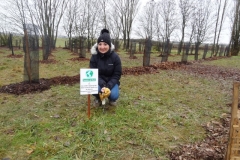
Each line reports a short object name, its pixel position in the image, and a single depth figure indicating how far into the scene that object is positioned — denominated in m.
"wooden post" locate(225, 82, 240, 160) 1.84
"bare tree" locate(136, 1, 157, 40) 32.69
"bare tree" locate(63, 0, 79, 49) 28.04
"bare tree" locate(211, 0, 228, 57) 28.11
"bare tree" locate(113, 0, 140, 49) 31.22
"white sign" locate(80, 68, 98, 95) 2.89
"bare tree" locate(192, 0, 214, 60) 26.64
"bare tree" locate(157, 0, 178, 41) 29.52
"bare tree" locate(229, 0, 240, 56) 24.48
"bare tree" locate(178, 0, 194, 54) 26.52
